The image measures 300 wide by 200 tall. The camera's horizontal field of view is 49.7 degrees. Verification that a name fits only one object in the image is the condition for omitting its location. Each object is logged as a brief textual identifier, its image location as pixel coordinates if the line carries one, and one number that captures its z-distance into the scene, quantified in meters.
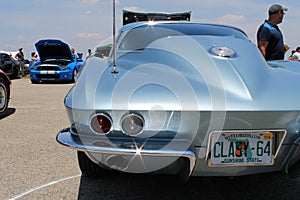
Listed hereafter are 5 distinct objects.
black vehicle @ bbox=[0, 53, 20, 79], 14.51
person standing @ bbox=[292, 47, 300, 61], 10.70
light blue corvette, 1.76
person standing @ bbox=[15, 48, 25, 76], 18.86
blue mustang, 12.70
